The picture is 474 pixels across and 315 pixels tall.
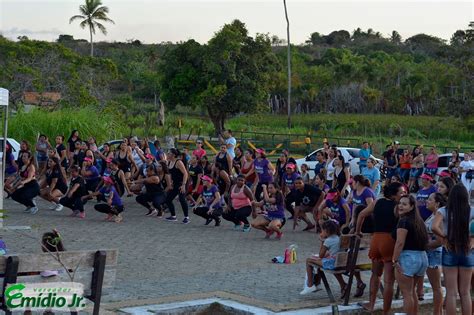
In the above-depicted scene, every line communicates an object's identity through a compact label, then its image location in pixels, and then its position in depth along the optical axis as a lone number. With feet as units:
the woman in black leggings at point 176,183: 63.21
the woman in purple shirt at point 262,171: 66.28
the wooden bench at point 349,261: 34.60
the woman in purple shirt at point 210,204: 59.93
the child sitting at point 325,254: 35.71
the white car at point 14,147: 82.25
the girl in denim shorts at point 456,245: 30.27
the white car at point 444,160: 91.70
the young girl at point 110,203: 62.28
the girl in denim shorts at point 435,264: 32.61
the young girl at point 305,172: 71.37
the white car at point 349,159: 95.02
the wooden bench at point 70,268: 26.84
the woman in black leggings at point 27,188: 63.41
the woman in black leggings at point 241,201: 57.88
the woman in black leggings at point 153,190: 64.44
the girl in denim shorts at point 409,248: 30.99
